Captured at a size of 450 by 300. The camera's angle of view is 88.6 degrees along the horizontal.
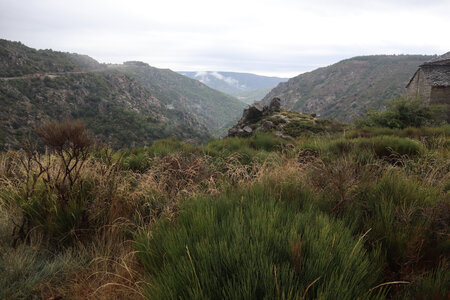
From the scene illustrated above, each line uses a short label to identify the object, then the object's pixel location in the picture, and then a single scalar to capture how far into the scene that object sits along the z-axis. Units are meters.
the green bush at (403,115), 13.96
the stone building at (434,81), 21.53
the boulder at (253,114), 18.11
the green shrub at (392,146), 5.99
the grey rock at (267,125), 15.17
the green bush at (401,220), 1.72
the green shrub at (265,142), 8.98
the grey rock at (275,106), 19.70
